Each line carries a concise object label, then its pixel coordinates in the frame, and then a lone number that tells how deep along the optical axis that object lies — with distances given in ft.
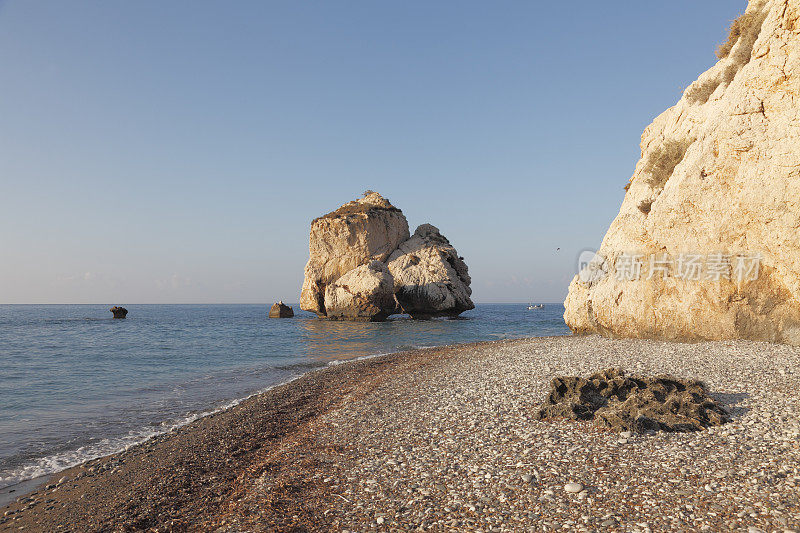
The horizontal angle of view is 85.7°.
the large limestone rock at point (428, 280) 209.67
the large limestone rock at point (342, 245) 213.87
